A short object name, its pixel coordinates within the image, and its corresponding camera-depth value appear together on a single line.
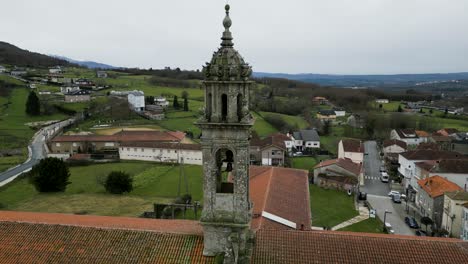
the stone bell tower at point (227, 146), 13.41
